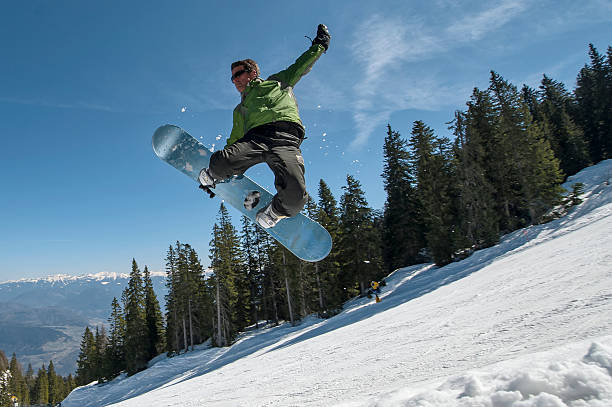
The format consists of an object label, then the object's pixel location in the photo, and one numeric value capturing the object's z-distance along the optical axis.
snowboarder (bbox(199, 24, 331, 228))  4.57
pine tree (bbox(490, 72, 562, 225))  24.91
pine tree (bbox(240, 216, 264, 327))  42.91
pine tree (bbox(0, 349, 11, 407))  56.12
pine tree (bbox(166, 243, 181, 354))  44.53
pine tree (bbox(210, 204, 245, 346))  36.69
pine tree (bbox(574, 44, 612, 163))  45.76
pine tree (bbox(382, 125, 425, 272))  35.09
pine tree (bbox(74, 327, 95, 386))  60.22
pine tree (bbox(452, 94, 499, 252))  25.44
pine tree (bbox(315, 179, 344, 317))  30.93
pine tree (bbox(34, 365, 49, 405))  82.25
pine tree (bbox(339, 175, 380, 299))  31.53
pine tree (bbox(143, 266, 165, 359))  50.94
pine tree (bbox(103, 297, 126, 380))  51.50
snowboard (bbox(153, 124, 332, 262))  6.81
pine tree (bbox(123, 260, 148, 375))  46.94
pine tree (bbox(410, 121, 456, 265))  26.66
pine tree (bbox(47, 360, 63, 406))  82.07
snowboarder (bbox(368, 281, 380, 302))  28.88
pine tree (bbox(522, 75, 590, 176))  41.09
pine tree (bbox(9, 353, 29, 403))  78.78
